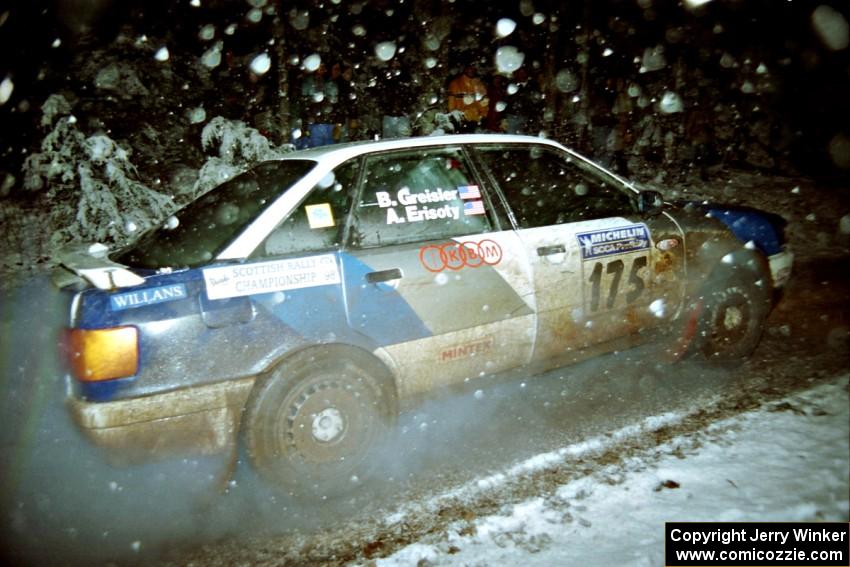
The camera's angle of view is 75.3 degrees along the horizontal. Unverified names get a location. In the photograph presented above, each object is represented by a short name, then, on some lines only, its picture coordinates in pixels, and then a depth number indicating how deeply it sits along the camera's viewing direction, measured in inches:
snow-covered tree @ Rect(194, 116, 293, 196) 286.7
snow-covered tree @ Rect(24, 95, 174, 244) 304.5
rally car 97.6
